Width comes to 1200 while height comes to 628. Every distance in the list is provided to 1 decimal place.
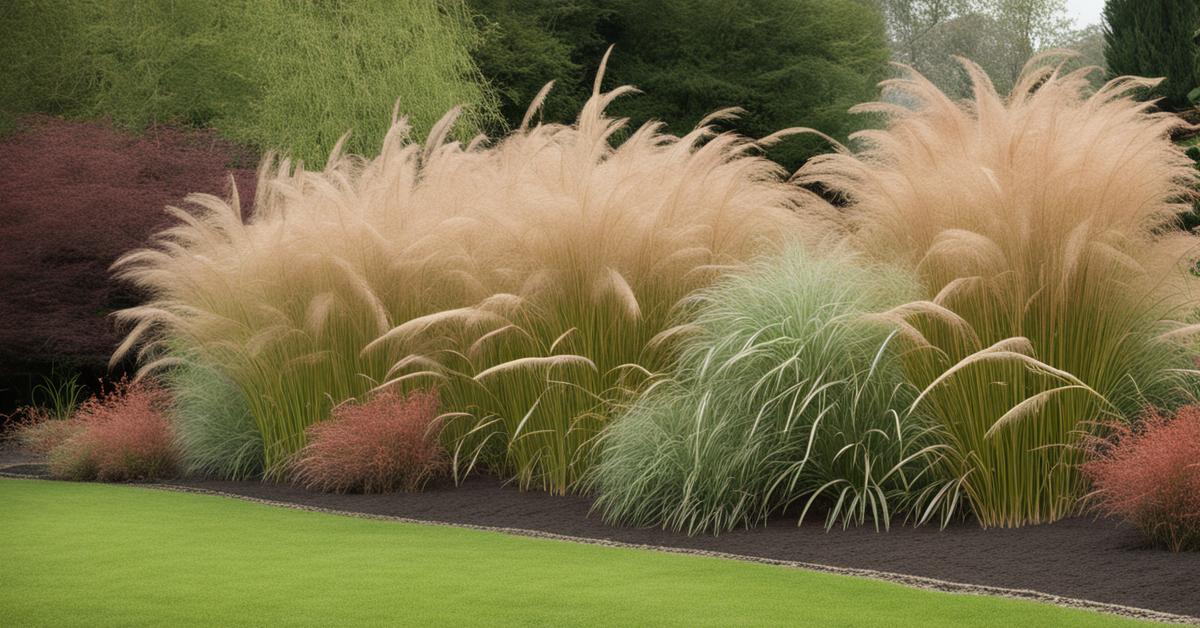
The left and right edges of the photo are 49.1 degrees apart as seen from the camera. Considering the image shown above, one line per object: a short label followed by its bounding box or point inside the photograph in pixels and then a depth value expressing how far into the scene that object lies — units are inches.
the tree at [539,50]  1066.1
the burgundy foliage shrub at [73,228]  543.5
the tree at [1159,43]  624.1
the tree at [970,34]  1521.9
